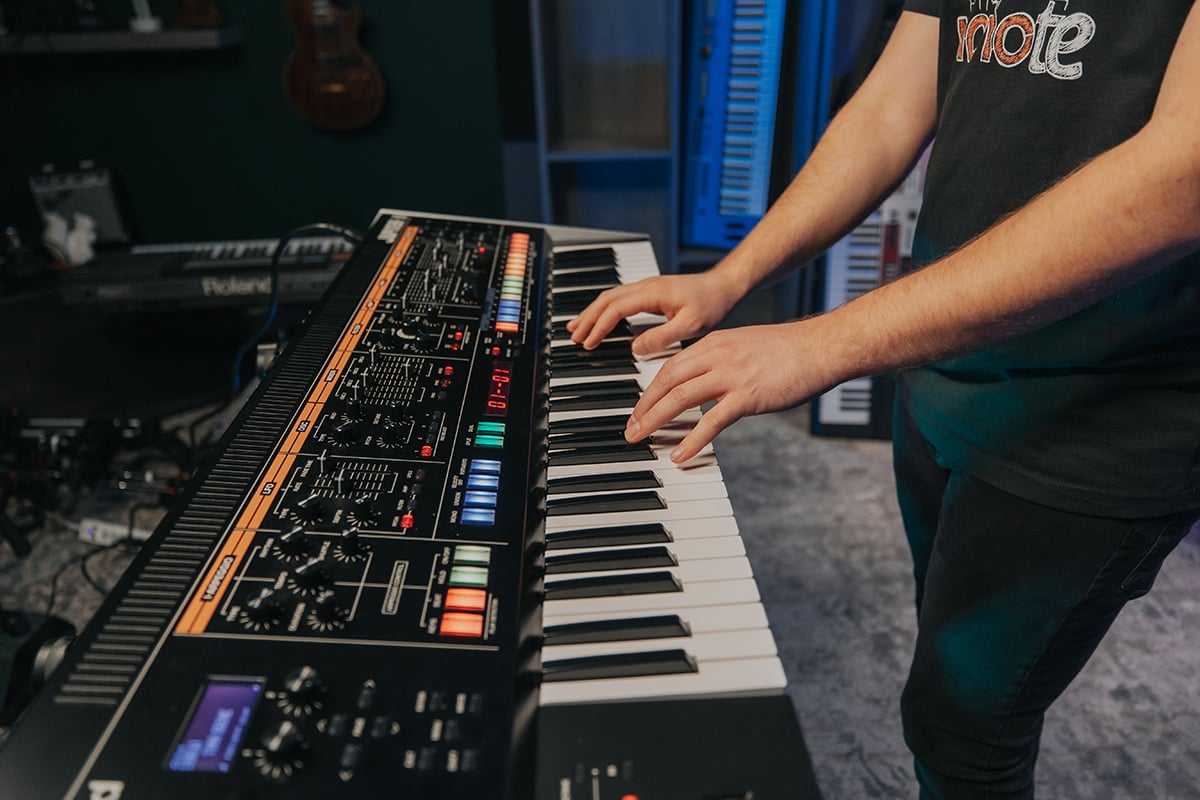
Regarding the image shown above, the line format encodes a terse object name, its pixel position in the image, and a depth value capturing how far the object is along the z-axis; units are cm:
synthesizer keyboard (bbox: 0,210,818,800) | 58
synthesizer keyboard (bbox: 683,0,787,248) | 248
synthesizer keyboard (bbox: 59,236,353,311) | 251
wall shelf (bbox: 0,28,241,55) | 266
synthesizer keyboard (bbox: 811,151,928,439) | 243
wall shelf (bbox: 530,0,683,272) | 265
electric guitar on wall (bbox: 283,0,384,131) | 278
